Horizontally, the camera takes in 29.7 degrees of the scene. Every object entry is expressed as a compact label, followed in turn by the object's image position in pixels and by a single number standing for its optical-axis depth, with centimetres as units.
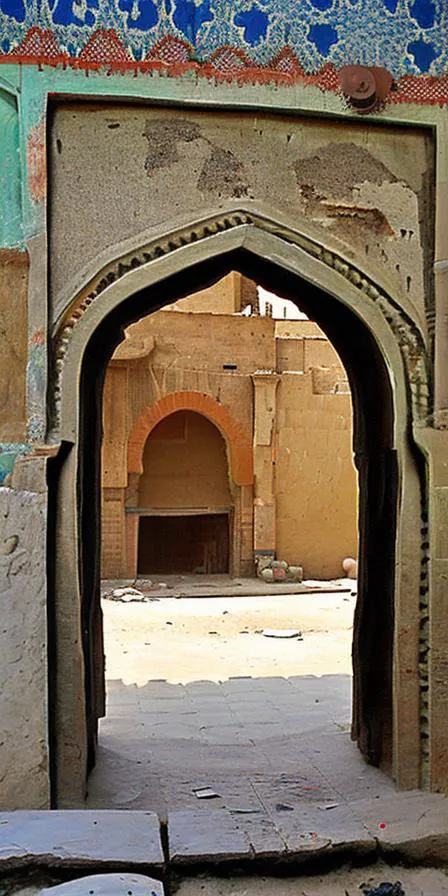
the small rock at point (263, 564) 1505
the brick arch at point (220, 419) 1515
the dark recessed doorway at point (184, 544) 1772
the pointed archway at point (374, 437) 381
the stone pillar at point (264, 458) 1529
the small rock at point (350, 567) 1559
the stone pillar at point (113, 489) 1450
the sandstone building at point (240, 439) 1483
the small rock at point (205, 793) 415
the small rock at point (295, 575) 1500
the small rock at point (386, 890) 332
